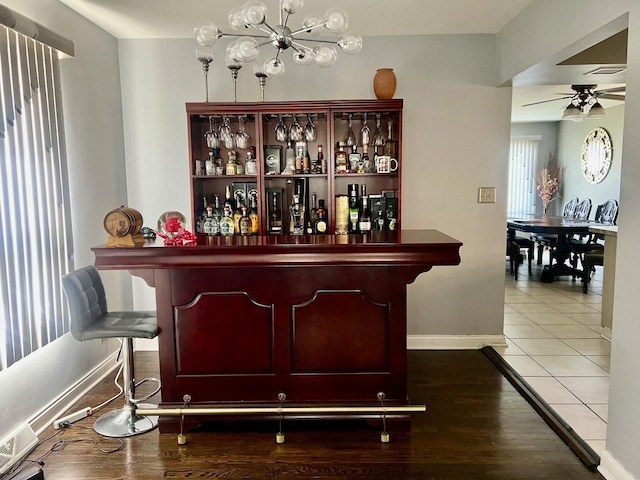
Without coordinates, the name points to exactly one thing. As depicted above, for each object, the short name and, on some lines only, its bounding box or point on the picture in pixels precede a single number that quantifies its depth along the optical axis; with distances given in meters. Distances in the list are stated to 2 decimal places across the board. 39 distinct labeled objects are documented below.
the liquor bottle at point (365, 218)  3.37
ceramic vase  3.30
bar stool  2.32
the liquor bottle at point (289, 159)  3.41
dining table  5.59
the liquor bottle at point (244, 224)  3.39
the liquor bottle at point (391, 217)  3.37
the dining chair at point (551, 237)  6.11
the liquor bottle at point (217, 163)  3.41
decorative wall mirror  7.62
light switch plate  3.59
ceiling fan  5.27
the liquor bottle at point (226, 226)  3.06
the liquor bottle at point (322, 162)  3.37
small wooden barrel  2.21
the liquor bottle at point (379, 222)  3.41
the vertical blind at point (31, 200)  2.21
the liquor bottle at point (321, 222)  3.37
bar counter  2.31
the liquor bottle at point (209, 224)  3.32
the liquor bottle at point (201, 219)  3.41
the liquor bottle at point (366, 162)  3.40
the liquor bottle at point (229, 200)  3.37
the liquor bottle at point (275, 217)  3.41
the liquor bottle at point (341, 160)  3.36
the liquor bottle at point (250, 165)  3.42
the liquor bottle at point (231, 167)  3.39
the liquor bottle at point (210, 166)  3.39
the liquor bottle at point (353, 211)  3.39
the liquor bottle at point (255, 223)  3.40
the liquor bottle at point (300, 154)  3.41
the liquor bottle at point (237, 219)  3.41
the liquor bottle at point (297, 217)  3.40
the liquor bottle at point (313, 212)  3.46
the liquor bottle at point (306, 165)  3.39
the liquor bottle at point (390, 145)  3.43
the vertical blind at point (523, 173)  8.95
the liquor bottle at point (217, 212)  3.34
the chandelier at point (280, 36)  1.94
